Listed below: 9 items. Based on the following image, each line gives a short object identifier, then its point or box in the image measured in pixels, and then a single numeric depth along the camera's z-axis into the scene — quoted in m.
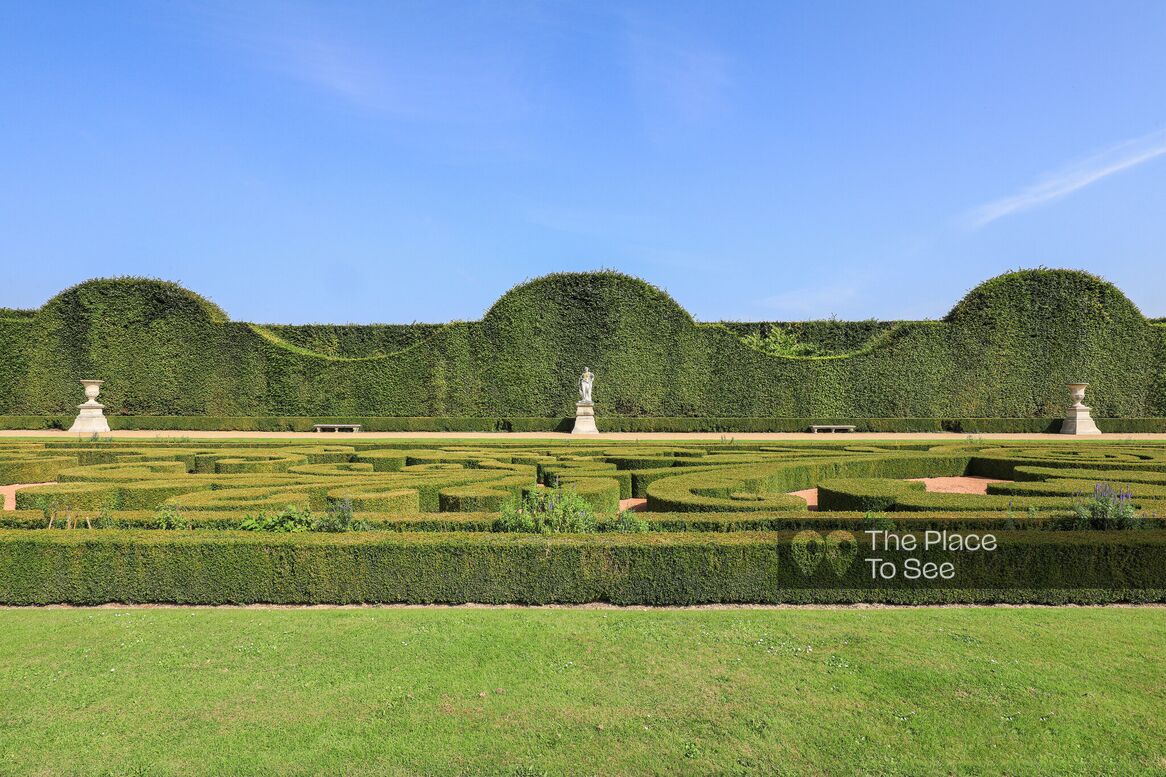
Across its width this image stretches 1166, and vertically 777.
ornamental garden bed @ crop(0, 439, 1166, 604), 6.49
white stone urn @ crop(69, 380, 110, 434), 27.06
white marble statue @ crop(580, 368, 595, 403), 27.20
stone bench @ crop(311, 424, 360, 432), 27.55
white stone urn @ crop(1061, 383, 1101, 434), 26.00
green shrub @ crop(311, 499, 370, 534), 7.48
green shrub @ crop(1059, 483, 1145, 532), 7.25
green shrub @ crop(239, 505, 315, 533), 7.50
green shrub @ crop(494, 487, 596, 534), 7.35
